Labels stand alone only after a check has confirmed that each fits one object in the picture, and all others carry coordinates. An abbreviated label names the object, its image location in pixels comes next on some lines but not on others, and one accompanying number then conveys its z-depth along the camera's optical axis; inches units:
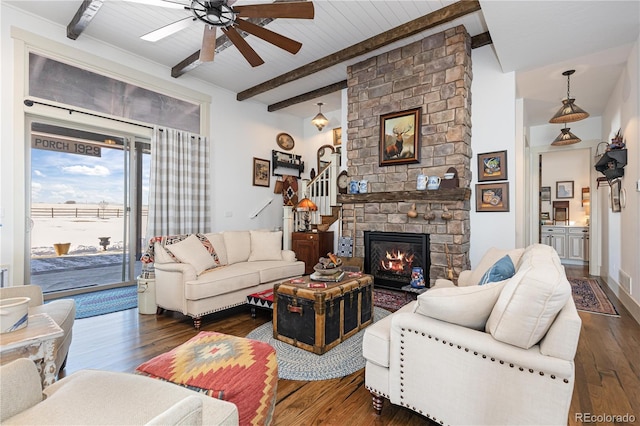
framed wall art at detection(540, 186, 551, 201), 299.3
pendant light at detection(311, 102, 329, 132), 239.9
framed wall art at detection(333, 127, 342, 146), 264.2
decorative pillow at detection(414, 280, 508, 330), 56.9
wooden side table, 52.3
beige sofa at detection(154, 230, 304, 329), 124.3
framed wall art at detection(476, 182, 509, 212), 157.2
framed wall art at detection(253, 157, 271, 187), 250.4
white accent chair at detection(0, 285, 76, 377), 76.1
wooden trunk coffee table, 96.4
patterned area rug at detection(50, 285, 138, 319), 140.5
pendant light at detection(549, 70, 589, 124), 163.5
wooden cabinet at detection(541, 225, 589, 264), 269.0
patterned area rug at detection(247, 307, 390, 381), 85.2
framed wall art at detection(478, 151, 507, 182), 157.9
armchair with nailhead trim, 48.1
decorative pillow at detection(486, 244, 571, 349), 48.4
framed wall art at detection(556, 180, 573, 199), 288.5
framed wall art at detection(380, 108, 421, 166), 170.4
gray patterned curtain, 187.5
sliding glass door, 160.6
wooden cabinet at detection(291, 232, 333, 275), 216.2
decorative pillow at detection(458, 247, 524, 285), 100.8
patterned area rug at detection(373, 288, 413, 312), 147.0
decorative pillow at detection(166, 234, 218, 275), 136.0
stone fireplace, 156.3
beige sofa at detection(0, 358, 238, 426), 38.5
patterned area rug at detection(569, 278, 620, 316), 144.3
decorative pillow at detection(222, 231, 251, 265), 167.5
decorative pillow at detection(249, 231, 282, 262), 174.6
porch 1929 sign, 159.3
